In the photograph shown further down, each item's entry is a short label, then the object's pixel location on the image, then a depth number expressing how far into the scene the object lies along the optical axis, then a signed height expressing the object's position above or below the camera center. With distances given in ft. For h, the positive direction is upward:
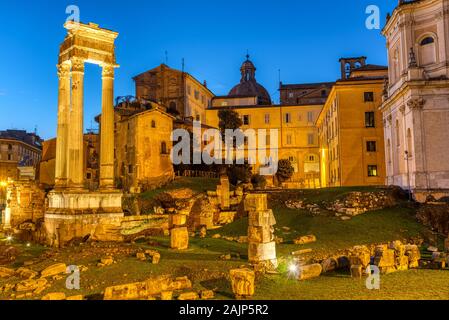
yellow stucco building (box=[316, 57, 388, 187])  117.50 +16.02
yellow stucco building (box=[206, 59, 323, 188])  176.96 +27.08
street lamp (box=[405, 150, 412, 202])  81.18 +0.44
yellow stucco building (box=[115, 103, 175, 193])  119.44 +12.43
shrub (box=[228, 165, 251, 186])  116.23 +2.67
